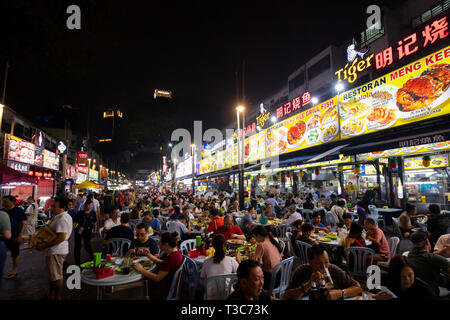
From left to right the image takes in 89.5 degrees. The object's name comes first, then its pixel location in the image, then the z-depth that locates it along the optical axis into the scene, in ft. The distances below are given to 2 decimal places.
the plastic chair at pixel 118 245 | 19.19
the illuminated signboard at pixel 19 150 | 48.34
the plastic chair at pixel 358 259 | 16.89
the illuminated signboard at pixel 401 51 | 27.49
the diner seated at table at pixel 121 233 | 19.69
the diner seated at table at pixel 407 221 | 24.61
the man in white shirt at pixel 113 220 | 24.91
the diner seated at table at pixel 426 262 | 12.37
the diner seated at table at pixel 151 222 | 26.27
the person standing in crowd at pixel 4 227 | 16.97
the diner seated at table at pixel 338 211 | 32.45
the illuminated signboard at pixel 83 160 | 85.66
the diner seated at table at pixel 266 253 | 14.53
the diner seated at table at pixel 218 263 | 12.35
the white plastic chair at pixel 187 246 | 20.12
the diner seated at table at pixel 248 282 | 8.45
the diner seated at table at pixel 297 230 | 20.26
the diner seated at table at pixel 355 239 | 17.65
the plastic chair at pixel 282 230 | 30.10
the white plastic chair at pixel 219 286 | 11.81
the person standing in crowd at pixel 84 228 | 23.03
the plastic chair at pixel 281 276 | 13.50
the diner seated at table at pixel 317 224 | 25.55
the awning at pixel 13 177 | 31.35
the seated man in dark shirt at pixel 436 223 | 21.39
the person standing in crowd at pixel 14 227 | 20.49
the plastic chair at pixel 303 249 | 18.04
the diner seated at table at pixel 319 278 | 9.84
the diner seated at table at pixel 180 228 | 24.22
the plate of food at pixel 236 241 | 20.17
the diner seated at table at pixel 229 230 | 21.90
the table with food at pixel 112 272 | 12.30
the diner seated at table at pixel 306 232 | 18.33
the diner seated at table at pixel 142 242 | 16.65
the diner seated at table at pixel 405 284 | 9.00
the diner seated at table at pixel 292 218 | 28.02
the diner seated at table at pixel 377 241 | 18.40
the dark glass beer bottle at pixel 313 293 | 8.76
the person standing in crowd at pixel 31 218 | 36.04
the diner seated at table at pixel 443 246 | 15.46
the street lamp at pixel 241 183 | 46.21
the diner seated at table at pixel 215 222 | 24.85
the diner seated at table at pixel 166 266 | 12.41
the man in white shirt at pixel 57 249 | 14.98
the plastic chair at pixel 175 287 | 12.56
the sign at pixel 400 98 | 26.55
